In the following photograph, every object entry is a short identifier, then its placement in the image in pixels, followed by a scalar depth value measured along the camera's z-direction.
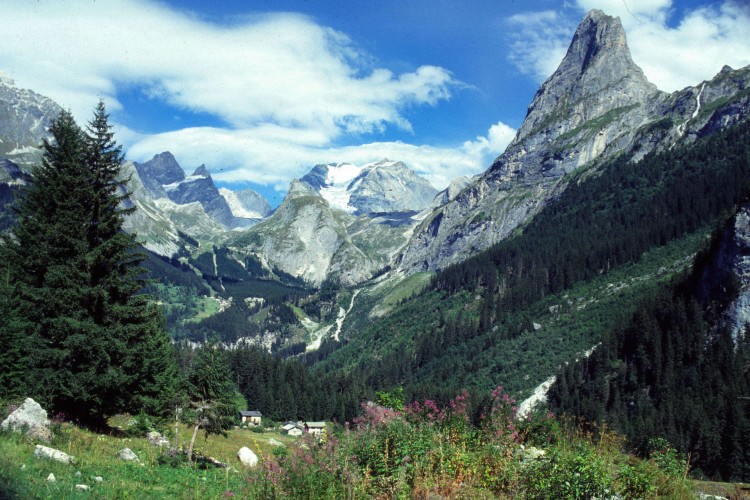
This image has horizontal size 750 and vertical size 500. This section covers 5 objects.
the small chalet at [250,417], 92.19
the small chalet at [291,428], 86.06
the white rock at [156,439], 23.20
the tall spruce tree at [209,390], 27.91
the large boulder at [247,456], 26.25
